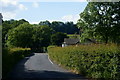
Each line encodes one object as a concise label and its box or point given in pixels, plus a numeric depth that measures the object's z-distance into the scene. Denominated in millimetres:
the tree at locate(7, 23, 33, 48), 91250
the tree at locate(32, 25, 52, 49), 112250
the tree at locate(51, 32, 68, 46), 118269
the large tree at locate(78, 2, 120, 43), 41406
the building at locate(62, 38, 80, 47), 98938
